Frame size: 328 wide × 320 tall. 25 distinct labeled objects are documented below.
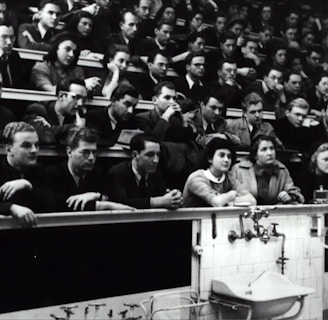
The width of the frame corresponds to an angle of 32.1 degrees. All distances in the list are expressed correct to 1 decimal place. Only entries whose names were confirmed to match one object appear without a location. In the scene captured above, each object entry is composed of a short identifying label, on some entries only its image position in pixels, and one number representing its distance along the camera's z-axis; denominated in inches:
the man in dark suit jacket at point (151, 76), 166.4
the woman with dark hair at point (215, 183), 174.4
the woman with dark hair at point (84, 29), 152.9
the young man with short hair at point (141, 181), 158.9
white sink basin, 171.0
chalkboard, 141.0
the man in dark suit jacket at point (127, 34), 161.6
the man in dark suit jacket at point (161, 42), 168.6
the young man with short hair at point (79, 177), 147.9
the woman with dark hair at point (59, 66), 146.5
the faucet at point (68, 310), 147.6
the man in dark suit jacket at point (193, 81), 175.8
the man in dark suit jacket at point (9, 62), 141.3
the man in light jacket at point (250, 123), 188.7
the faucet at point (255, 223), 183.9
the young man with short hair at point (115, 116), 155.6
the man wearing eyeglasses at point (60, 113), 144.4
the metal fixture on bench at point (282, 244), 189.9
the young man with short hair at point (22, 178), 138.5
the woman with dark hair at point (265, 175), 189.0
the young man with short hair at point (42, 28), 144.3
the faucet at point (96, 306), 152.8
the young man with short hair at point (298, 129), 201.9
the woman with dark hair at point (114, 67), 159.2
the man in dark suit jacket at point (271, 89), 196.9
